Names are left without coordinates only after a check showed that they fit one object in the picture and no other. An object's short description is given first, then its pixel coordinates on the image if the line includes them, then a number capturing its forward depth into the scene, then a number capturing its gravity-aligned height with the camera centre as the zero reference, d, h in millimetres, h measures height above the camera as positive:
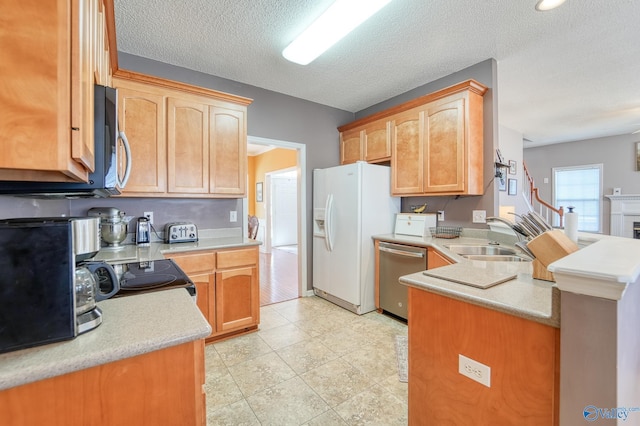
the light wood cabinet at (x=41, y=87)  611 +281
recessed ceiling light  1940 +1422
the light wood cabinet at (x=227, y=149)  2723 +595
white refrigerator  3141 -189
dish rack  3042 -250
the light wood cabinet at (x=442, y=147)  2684 +636
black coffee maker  679 -174
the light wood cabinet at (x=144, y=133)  2338 +651
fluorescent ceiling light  1837 +1336
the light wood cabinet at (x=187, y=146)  2521 +586
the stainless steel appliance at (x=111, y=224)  2293 -121
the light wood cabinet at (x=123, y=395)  651 -470
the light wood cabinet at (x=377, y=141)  3373 +838
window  6059 +383
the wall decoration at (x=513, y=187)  4633 +368
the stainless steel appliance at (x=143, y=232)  2531 -200
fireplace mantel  5500 -90
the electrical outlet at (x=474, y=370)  1055 -620
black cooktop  1274 -349
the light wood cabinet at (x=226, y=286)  2395 -685
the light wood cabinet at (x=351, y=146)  3760 +868
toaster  2645 -216
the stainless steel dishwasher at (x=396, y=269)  2736 -620
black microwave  1004 +184
